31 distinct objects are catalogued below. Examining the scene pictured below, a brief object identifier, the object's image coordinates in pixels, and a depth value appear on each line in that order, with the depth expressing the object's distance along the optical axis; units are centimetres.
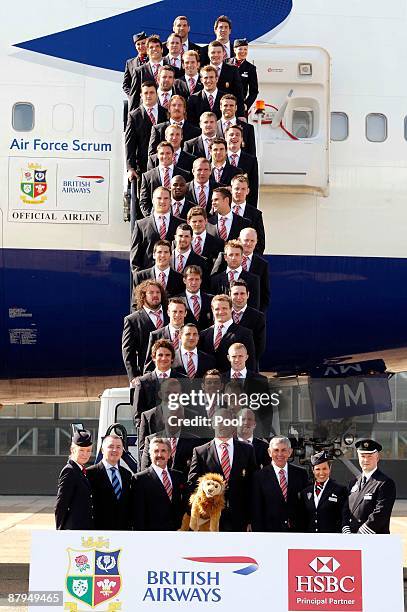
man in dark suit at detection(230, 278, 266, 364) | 1096
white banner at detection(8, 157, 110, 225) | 1534
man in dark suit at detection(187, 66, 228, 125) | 1334
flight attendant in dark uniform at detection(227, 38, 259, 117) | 1394
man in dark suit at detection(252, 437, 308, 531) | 1008
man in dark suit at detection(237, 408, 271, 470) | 1037
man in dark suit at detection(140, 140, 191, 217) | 1228
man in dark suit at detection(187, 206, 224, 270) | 1161
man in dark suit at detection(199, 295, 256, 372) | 1061
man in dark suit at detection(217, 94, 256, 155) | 1287
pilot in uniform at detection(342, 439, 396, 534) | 1037
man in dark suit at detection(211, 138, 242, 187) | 1240
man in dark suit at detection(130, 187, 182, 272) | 1179
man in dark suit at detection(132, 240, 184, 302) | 1135
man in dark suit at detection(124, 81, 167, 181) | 1327
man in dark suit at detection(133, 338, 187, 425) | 1034
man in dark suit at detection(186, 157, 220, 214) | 1213
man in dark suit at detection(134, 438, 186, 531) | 995
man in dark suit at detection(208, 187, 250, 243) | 1197
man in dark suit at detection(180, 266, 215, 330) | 1121
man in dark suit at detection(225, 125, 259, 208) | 1256
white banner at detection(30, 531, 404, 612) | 886
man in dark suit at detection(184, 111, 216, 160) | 1274
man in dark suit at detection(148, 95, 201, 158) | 1280
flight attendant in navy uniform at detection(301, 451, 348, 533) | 1019
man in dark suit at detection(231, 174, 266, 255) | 1206
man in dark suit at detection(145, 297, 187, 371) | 1064
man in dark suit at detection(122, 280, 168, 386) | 1103
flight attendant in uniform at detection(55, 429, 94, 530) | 983
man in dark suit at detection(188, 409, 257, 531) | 1013
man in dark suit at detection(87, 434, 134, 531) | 1005
